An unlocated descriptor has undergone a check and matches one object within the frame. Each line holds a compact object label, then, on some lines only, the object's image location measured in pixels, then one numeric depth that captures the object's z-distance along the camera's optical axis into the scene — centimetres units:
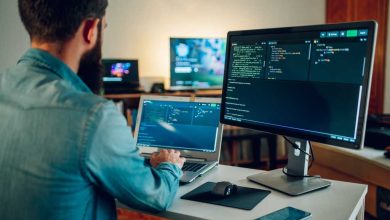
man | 93
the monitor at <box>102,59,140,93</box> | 396
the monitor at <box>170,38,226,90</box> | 417
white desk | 119
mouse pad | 126
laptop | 168
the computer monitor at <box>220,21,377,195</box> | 123
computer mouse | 132
